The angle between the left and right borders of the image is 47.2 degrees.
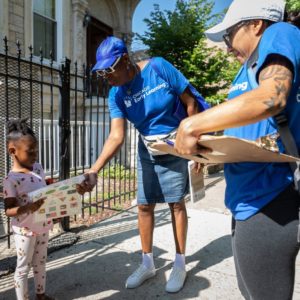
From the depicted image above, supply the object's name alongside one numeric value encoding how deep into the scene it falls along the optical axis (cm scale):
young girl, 215
